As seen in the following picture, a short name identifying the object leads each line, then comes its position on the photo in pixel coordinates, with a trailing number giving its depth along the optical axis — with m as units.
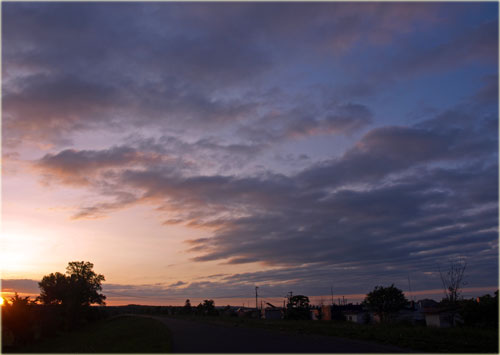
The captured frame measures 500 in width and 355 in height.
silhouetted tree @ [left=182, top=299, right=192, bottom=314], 138.09
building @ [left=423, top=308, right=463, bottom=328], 59.28
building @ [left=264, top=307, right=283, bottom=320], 114.09
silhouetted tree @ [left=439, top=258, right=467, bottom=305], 79.56
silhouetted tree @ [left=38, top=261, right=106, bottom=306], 89.55
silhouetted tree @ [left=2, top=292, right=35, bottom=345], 43.88
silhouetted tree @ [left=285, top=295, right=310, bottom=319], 95.25
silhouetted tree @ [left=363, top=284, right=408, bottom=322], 75.94
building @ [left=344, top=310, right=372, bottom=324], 86.68
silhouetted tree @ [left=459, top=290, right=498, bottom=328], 42.44
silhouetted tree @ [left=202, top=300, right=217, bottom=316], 115.12
